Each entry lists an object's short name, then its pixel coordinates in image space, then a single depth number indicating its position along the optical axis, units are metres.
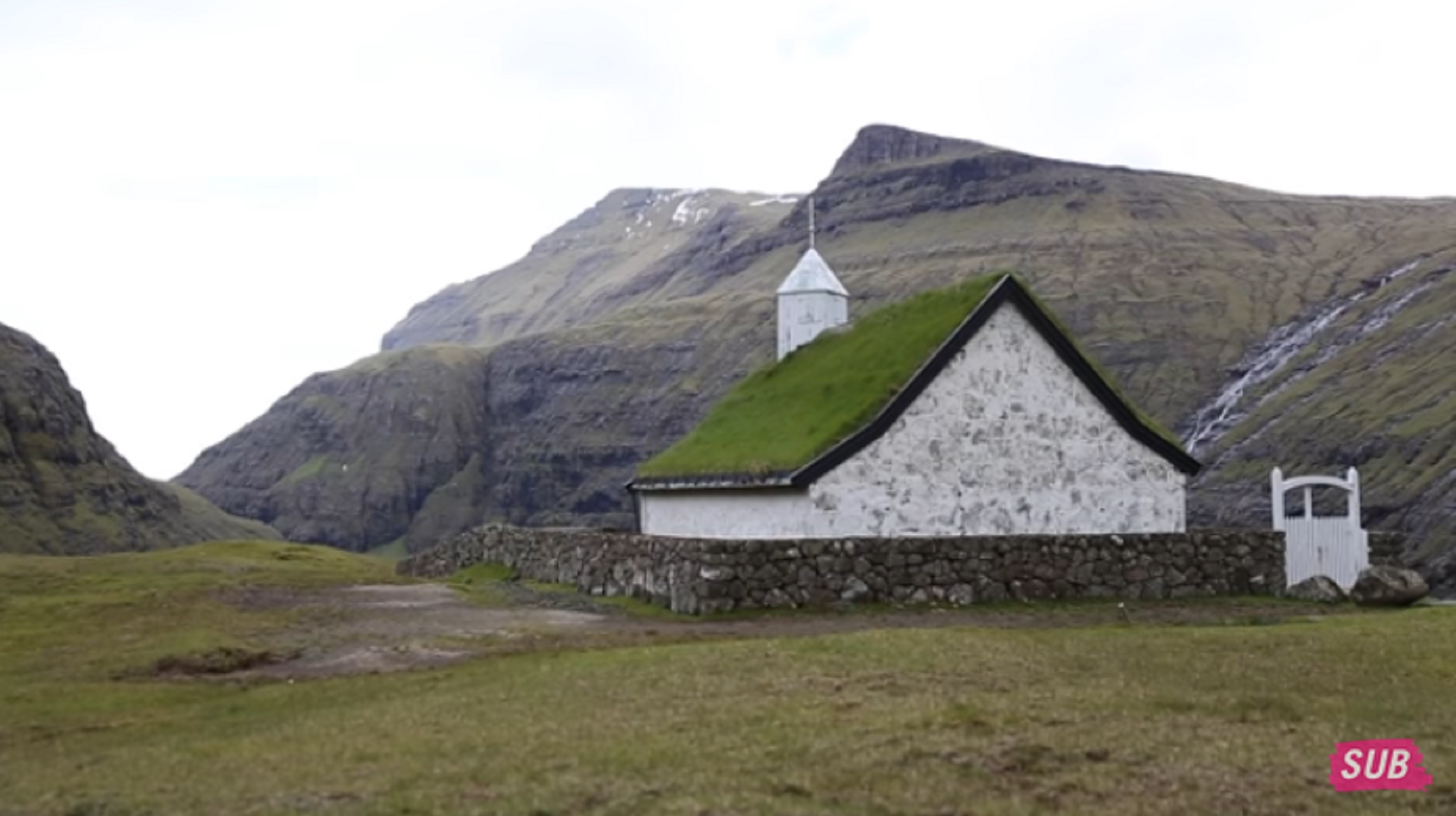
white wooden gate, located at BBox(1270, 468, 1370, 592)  29.16
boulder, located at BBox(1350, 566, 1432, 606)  25.52
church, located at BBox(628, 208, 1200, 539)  27.33
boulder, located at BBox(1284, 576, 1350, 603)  26.78
